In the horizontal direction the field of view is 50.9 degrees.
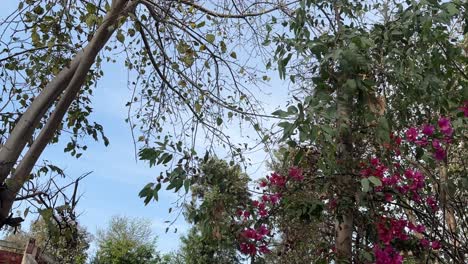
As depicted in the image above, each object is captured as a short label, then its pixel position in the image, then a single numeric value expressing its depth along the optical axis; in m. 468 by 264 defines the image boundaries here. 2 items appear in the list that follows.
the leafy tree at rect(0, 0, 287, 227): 2.87
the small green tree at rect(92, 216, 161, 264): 16.63
